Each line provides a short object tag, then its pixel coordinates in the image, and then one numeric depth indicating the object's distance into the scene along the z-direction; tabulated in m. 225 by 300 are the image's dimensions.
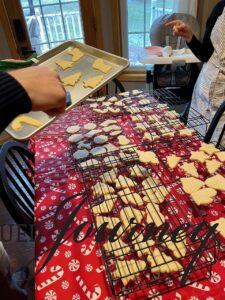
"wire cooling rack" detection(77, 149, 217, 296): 0.65
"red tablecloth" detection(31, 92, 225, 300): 0.64
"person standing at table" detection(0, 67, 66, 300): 0.58
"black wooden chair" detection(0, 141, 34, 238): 0.93
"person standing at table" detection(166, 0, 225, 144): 1.52
